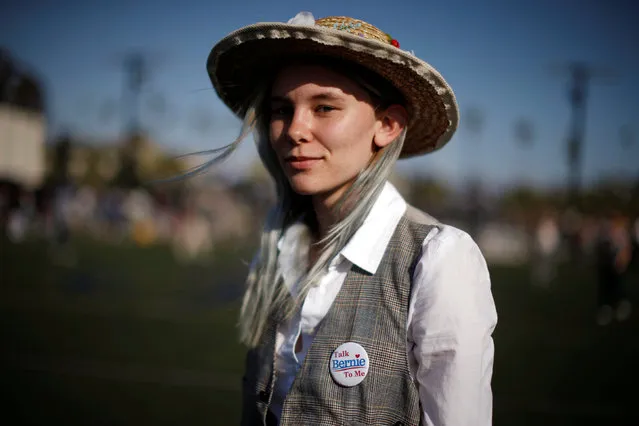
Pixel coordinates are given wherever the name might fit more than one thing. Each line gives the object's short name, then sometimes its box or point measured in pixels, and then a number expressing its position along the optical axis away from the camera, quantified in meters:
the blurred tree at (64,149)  28.83
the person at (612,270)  10.14
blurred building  35.81
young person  1.53
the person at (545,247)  15.95
